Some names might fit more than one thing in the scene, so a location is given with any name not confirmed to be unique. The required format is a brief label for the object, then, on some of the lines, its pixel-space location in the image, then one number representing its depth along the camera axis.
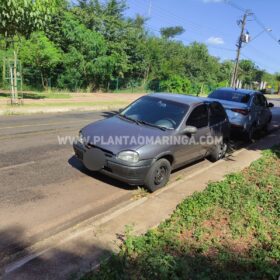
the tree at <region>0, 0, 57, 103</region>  12.19
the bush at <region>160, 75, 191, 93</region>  32.50
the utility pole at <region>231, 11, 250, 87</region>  34.80
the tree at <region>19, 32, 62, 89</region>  22.72
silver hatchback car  5.41
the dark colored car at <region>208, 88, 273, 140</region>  10.30
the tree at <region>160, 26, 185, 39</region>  64.75
